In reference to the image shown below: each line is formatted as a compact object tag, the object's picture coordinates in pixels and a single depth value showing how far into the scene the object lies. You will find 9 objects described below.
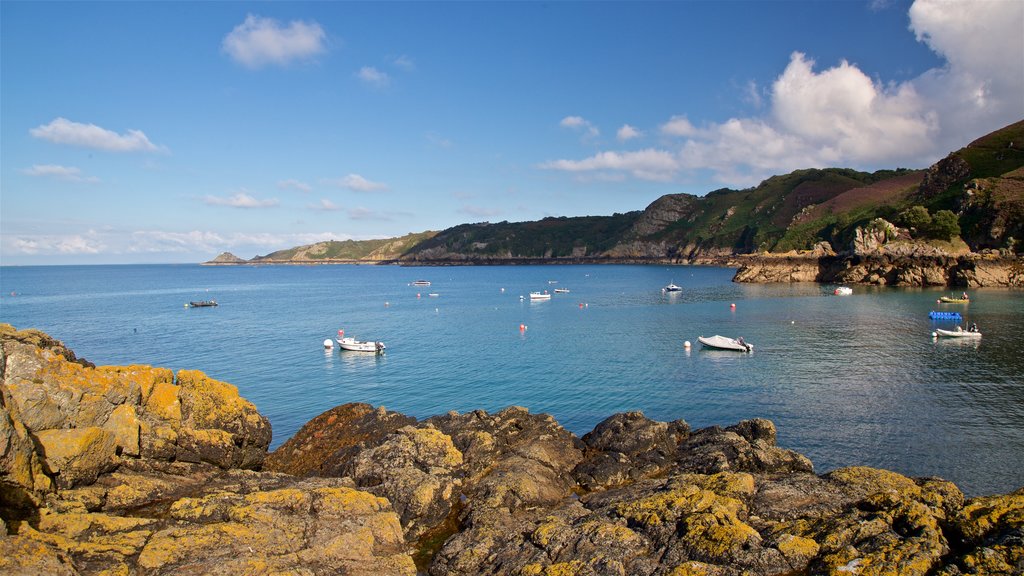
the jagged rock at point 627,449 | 19.66
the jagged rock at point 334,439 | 20.88
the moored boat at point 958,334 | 48.28
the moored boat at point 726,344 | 47.62
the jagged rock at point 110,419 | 13.48
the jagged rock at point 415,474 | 16.52
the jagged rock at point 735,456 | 19.27
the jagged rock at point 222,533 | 10.28
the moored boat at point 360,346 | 51.06
